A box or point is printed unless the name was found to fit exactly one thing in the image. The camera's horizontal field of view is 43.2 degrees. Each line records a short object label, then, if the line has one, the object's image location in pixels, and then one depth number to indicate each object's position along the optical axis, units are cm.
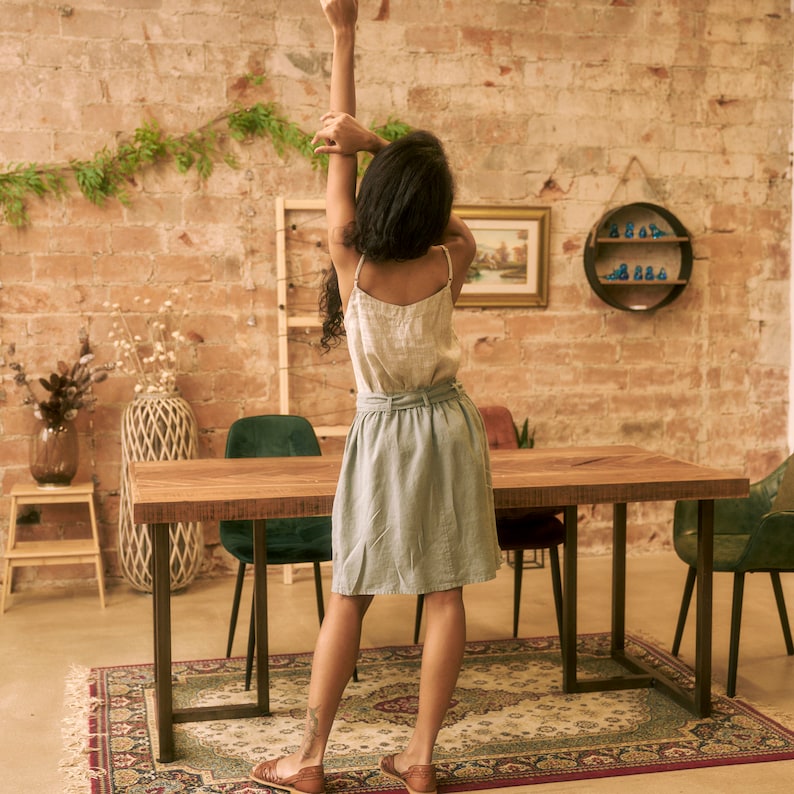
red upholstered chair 365
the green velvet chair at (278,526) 341
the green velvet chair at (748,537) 319
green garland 459
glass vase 443
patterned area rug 273
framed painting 511
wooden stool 438
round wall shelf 517
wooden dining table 271
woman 240
